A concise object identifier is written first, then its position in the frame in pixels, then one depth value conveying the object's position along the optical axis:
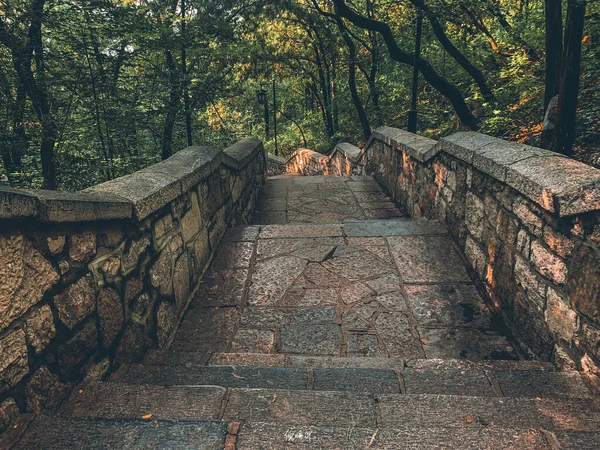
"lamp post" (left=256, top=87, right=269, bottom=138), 16.20
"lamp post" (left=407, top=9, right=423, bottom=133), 6.68
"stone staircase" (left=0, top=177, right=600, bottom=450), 1.46
